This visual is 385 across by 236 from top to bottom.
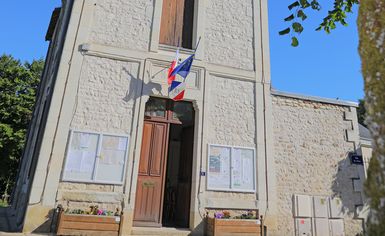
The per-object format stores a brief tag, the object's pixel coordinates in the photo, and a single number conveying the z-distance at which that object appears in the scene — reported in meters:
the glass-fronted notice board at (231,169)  6.68
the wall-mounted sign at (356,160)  7.70
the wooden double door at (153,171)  6.35
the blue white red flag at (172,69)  6.71
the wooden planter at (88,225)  5.20
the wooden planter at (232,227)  5.88
